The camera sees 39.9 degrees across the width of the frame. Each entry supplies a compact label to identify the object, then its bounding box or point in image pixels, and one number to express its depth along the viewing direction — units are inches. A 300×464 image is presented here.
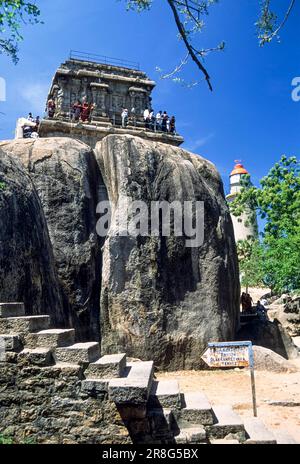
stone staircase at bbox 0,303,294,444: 177.8
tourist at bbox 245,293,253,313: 738.7
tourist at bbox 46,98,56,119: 915.6
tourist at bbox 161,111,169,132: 1052.5
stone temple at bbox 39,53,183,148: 960.5
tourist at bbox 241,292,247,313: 742.6
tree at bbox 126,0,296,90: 181.3
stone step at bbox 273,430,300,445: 186.7
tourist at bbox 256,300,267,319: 727.3
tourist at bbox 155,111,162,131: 1050.1
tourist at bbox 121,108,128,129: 983.6
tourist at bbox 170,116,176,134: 1058.1
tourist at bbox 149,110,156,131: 1048.5
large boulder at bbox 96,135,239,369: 444.5
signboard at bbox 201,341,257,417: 254.8
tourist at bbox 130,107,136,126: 1098.9
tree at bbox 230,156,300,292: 701.3
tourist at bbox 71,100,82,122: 935.0
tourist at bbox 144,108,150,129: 1042.1
